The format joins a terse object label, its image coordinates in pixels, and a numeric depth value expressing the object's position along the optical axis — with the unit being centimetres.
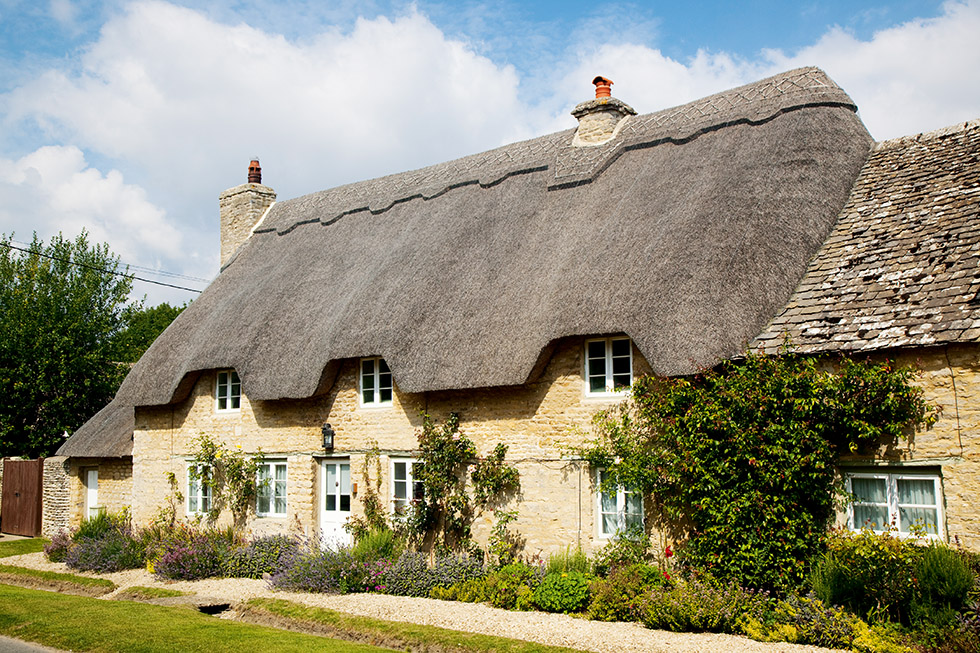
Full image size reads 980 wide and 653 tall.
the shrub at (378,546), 1338
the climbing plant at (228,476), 1658
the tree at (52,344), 2469
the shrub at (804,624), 873
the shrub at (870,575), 888
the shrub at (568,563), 1164
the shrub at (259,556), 1479
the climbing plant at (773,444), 963
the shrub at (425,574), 1263
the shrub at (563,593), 1090
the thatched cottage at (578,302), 1027
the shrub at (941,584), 842
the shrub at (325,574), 1295
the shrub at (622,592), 1041
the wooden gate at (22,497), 2272
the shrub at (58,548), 1767
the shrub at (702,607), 955
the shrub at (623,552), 1143
